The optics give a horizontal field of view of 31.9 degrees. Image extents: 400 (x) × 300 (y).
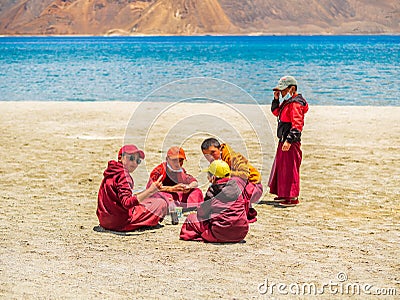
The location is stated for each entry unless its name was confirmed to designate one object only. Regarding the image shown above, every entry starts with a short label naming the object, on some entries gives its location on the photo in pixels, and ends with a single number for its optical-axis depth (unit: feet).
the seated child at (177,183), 24.44
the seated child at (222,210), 21.79
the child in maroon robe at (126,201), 22.62
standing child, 25.98
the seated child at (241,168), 23.43
